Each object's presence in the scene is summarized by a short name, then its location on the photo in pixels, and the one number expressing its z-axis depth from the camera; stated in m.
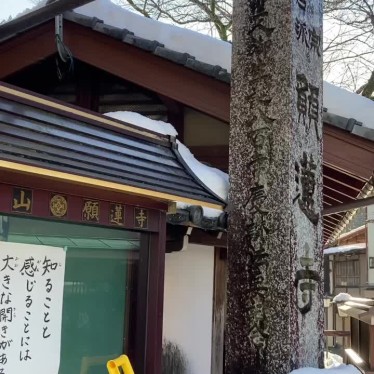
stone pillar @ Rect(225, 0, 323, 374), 4.21
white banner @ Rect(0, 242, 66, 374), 3.39
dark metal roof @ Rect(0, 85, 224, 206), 3.25
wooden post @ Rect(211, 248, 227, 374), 6.52
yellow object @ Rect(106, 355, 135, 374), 3.46
